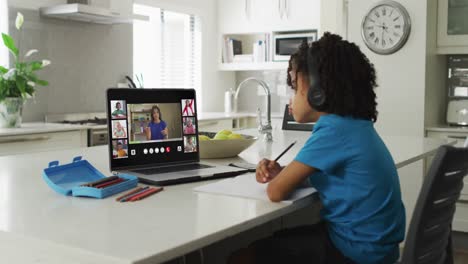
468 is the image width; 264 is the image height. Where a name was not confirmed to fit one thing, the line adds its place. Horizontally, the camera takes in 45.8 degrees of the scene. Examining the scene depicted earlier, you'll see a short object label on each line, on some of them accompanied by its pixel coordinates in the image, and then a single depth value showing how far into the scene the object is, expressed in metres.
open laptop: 1.74
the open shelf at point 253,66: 5.77
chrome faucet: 2.87
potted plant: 3.67
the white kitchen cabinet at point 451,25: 4.23
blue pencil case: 1.42
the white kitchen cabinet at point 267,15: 5.57
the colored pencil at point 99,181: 1.46
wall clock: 4.17
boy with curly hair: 1.49
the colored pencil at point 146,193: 1.40
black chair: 1.31
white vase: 3.67
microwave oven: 5.61
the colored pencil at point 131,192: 1.41
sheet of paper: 1.46
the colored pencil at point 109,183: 1.46
